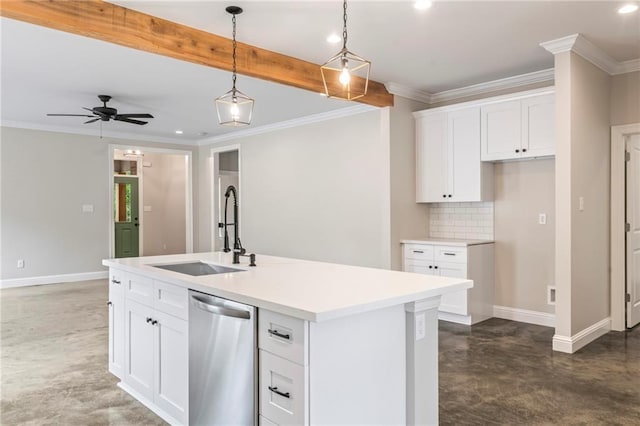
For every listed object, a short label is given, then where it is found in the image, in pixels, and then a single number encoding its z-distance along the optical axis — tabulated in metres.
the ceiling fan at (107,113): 5.51
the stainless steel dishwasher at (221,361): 2.01
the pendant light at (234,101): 3.02
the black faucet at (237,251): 3.00
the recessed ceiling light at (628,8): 3.24
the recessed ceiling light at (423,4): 3.11
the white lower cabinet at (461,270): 4.73
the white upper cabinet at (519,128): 4.39
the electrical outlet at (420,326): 2.08
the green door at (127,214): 9.91
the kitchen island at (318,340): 1.74
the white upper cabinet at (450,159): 4.94
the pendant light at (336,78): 4.36
